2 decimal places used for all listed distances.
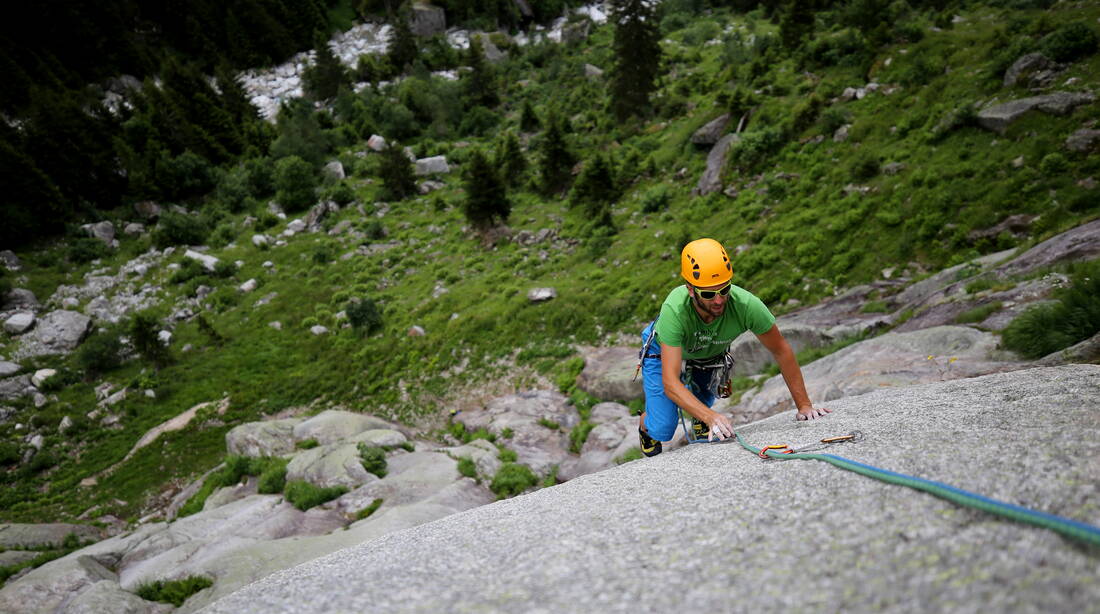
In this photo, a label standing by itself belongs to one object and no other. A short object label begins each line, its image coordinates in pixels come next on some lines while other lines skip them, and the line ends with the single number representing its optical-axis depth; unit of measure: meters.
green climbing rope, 1.59
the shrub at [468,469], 9.45
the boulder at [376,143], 48.91
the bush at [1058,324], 5.30
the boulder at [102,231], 36.12
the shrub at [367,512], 8.53
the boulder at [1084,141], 10.48
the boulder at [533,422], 11.13
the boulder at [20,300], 27.78
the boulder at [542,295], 19.42
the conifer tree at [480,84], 54.88
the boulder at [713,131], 24.27
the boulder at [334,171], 43.75
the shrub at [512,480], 9.19
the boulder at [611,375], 12.67
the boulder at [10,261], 31.48
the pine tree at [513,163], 35.25
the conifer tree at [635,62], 33.91
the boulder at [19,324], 26.00
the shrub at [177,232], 35.75
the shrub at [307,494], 9.12
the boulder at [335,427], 12.94
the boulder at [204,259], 32.06
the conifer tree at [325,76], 60.44
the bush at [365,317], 22.69
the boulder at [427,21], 77.00
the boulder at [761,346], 10.30
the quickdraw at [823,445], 3.69
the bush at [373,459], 10.08
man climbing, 4.32
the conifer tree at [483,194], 28.06
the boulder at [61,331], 25.27
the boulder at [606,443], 9.80
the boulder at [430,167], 42.59
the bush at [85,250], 33.47
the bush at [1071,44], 12.80
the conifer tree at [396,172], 38.38
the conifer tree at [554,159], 31.02
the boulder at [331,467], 9.82
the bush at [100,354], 22.62
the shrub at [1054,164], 10.66
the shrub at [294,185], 40.22
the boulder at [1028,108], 11.68
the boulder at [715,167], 21.44
